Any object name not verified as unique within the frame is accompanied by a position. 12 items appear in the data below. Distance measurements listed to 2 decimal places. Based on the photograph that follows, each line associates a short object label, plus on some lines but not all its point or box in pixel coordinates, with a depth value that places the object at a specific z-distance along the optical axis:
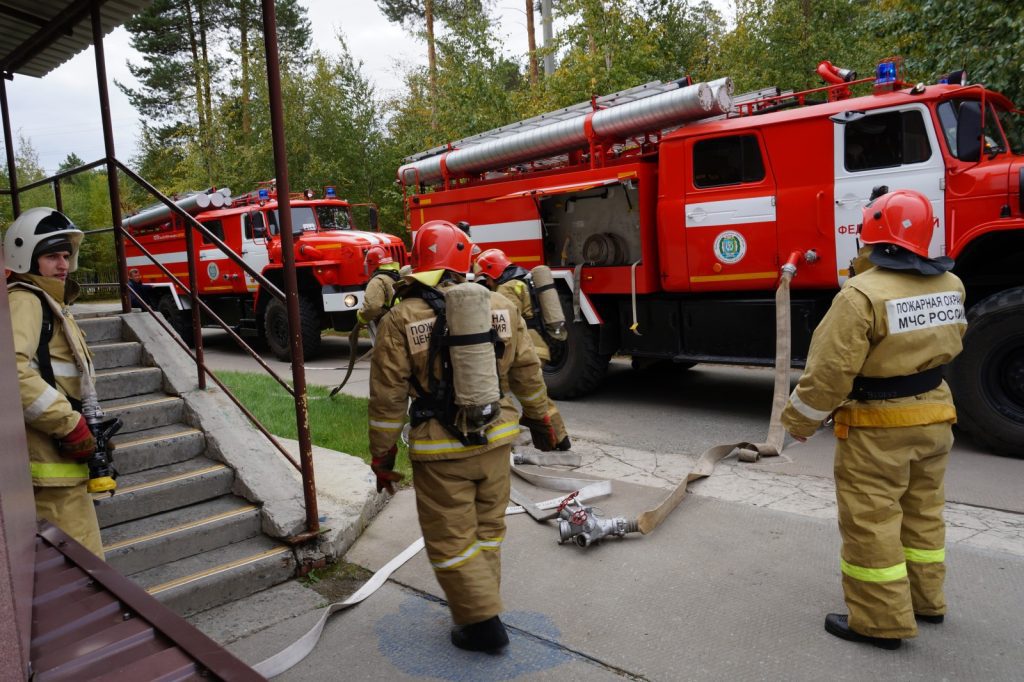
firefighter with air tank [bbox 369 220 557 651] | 2.97
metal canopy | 4.80
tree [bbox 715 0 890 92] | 13.27
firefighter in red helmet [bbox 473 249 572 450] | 5.94
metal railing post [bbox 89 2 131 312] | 4.99
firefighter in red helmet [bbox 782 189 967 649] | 2.86
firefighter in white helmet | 2.66
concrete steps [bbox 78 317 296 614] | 3.47
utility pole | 14.25
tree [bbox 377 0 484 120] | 19.45
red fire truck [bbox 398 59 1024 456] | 5.35
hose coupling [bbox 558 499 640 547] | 3.95
